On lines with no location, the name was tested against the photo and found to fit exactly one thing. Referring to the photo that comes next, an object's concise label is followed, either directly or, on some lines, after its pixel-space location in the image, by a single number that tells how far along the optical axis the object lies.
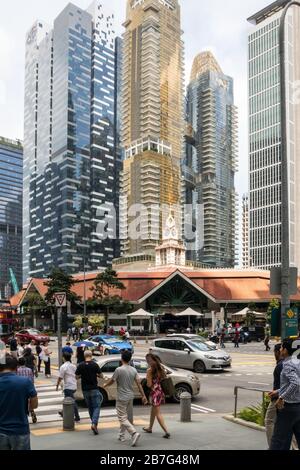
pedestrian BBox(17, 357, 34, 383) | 13.48
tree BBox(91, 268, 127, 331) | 69.94
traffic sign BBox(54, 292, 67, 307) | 22.17
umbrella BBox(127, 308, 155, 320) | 67.50
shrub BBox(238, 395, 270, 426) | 12.30
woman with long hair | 11.06
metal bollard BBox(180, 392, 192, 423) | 12.91
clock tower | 123.19
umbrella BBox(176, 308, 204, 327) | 65.56
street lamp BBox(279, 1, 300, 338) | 11.62
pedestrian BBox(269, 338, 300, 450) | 7.84
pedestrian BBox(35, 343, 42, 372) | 25.34
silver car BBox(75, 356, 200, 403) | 16.27
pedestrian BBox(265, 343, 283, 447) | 9.18
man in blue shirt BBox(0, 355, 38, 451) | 6.62
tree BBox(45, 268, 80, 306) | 70.94
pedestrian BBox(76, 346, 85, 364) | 17.50
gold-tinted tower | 173.25
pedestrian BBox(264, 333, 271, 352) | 40.21
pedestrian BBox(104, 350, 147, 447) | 10.51
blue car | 30.16
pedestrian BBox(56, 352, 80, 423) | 13.73
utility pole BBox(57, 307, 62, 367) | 22.58
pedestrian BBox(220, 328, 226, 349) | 45.59
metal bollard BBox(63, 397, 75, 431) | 12.09
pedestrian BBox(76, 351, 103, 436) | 11.70
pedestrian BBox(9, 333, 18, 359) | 21.16
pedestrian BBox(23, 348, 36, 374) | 16.81
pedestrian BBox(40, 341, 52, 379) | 24.06
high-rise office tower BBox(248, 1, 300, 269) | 165.75
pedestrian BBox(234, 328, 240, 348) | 45.35
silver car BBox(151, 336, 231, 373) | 24.53
